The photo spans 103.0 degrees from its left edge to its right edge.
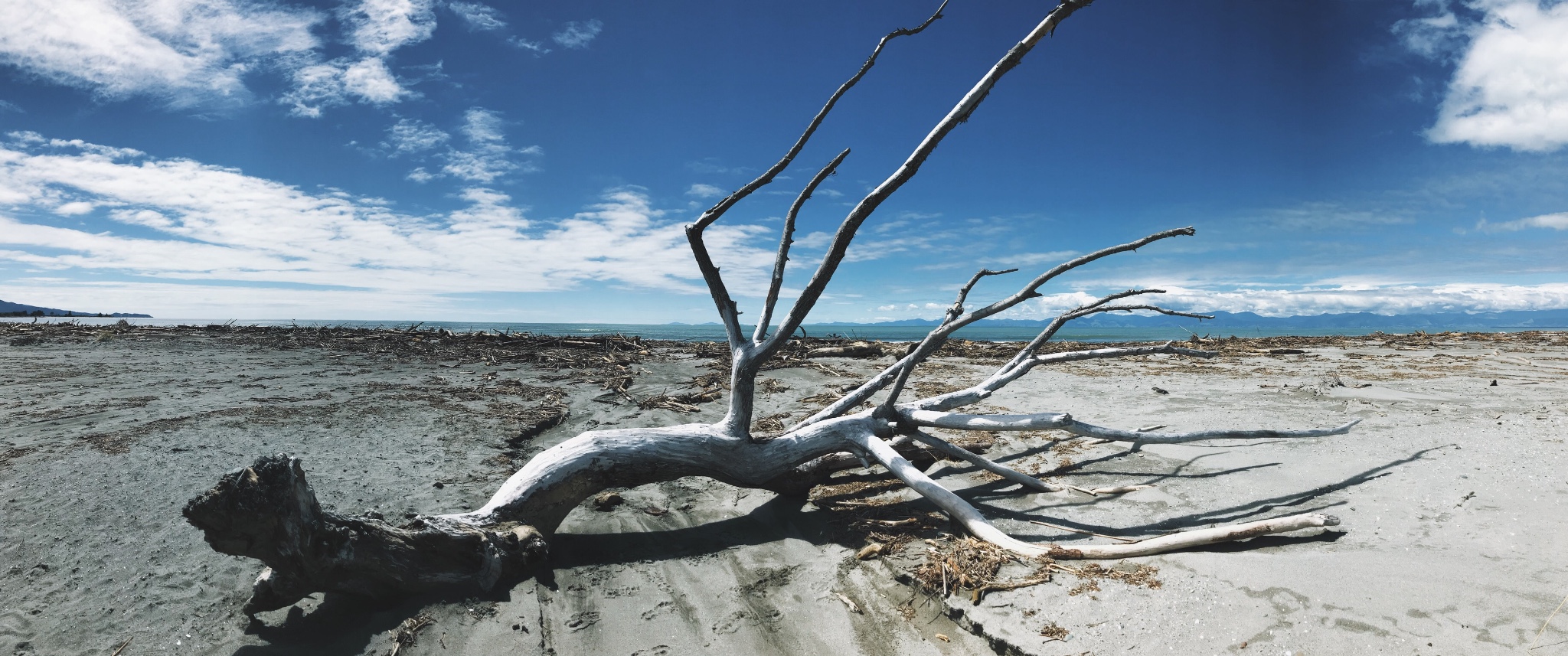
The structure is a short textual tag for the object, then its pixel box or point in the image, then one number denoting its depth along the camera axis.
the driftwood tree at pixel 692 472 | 2.63
